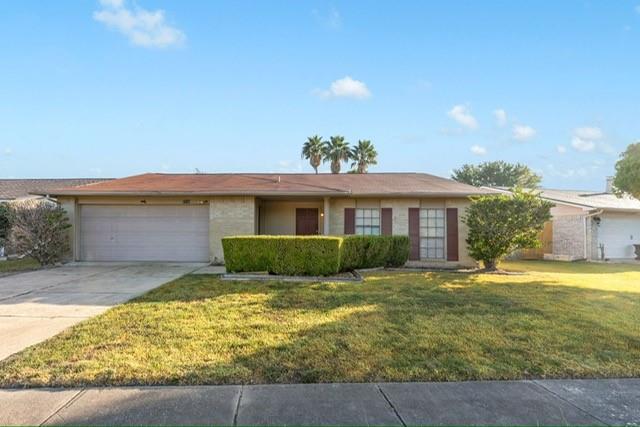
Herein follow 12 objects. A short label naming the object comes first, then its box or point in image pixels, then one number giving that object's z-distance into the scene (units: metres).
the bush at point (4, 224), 14.52
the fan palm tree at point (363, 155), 33.59
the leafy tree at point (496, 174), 46.53
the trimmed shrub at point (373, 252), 10.95
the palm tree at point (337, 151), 33.66
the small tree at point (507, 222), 11.43
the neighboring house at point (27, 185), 21.17
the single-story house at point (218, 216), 13.30
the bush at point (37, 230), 12.29
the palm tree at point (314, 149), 33.94
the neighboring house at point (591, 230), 16.94
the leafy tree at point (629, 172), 10.52
